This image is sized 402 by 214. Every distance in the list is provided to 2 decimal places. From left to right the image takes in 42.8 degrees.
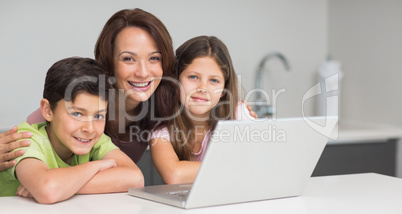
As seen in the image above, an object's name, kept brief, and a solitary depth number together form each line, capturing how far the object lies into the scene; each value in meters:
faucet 2.97
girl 1.61
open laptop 0.97
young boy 1.13
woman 1.54
